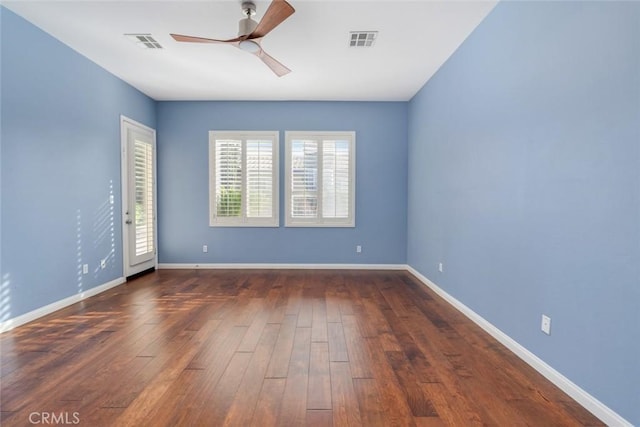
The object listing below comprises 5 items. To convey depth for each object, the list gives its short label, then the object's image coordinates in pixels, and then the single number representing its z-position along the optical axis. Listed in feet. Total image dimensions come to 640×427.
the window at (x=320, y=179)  17.60
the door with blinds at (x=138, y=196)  14.84
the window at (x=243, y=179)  17.54
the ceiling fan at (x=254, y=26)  7.54
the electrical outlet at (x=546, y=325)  6.77
